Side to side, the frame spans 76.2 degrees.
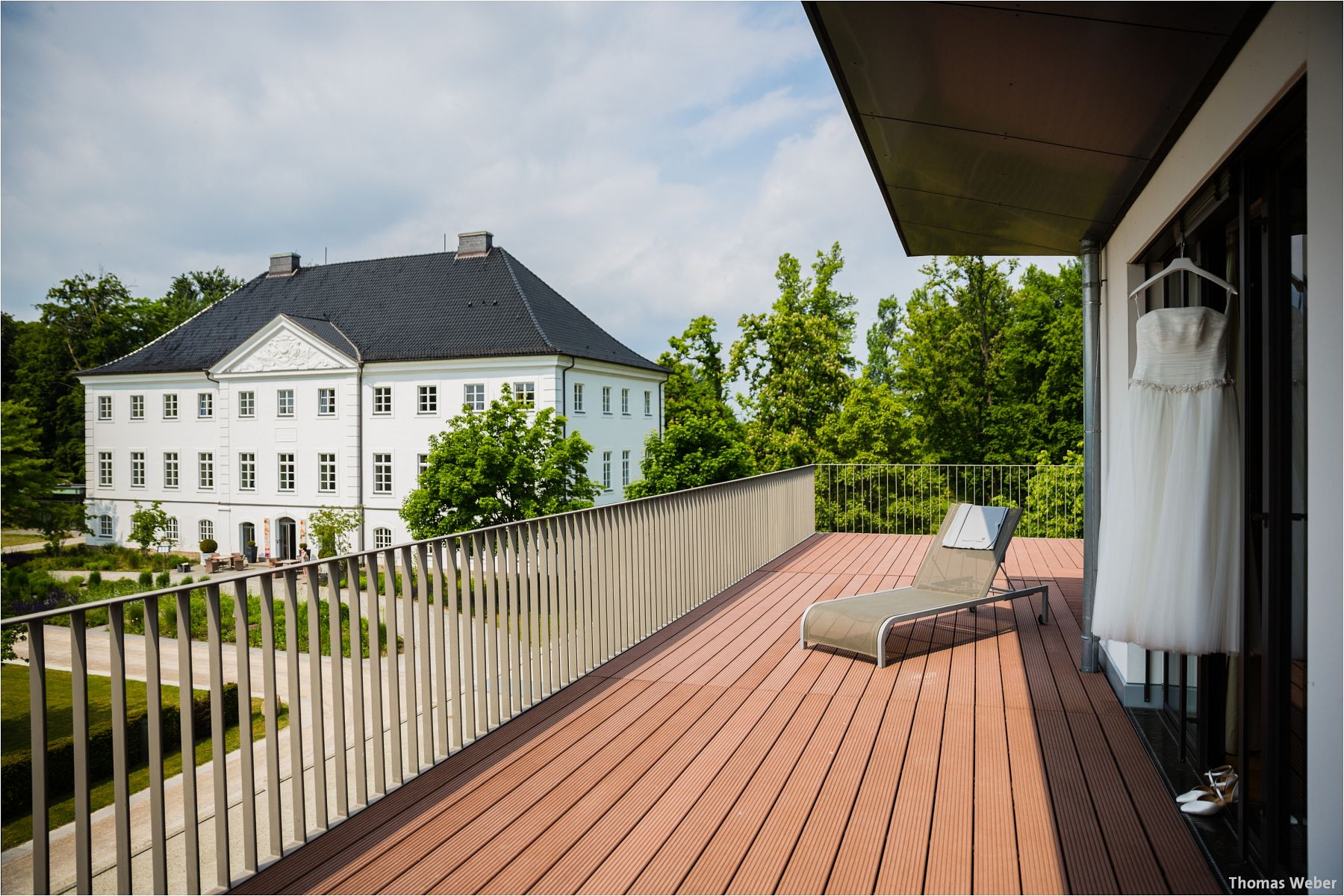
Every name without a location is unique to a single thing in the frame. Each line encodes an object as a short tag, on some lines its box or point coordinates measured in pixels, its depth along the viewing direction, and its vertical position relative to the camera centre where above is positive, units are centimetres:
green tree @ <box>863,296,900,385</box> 4756 +559
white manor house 2947 +180
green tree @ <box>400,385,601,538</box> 1755 -75
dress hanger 286 +58
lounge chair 506 -107
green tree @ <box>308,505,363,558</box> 2941 -300
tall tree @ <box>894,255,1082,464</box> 2786 +237
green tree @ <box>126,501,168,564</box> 3319 -330
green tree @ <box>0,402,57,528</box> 2619 -101
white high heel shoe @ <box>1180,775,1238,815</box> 281 -122
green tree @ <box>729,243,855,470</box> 2931 +201
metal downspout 477 +1
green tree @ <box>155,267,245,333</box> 5831 +1056
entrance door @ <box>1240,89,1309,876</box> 229 -19
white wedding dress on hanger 261 -21
